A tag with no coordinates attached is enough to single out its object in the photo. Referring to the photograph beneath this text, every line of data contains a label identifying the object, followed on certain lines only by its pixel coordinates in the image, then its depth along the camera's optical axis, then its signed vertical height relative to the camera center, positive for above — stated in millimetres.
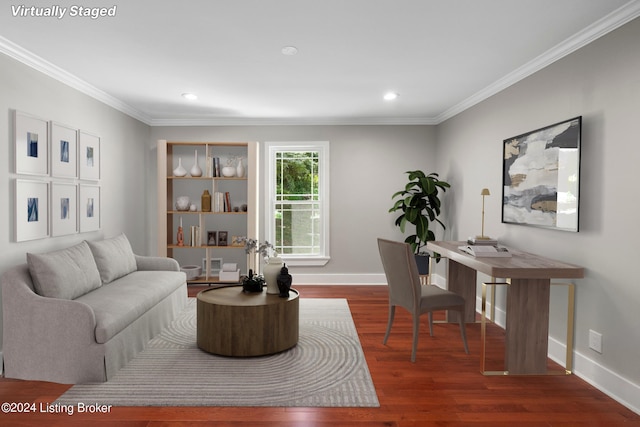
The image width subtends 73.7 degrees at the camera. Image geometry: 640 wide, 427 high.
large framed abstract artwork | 3146 +223
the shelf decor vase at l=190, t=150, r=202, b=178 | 5930 +380
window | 6371 -30
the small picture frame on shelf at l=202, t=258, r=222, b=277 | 6230 -990
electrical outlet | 2918 -944
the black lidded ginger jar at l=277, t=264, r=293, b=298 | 3639 -703
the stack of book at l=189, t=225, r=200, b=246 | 5965 -528
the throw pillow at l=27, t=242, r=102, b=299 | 3107 -590
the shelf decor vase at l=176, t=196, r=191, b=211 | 5992 -69
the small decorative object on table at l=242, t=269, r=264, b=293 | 3836 -770
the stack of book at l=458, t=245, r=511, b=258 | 3426 -388
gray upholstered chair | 3359 -752
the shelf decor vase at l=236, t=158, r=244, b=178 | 5984 +402
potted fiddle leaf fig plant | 5555 -81
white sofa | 2896 -885
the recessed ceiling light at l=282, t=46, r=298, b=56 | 3352 +1194
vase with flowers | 3725 -640
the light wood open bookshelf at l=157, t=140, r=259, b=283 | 5957 -115
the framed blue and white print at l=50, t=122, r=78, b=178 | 3801 +422
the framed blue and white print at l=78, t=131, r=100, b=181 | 4301 +417
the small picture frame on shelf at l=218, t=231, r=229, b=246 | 6180 -554
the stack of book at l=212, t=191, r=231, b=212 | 5996 -46
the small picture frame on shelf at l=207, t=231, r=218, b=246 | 6088 -567
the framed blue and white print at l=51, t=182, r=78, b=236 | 3809 -113
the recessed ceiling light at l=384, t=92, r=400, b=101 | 4781 +1212
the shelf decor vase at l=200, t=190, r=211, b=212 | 5965 -35
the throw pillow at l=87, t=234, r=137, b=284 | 4004 -600
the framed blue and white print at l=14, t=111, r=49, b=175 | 3342 +420
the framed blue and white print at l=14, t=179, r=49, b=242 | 3344 -113
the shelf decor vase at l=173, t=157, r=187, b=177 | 5941 +376
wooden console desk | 3109 -866
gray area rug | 2670 -1251
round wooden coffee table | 3350 -1007
